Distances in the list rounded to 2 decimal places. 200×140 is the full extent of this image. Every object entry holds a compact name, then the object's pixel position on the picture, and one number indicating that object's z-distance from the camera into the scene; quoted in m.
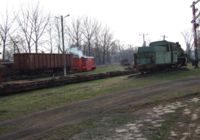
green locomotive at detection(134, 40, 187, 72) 30.73
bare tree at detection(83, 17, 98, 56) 100.81
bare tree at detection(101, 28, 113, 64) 112.88
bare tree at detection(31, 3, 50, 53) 70.00
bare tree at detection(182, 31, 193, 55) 131.56
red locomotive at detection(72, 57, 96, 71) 56.16
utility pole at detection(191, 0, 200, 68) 35.09
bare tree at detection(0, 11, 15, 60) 63.62
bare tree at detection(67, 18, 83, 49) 95.25
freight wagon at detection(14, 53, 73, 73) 44.03
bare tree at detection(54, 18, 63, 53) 76.77
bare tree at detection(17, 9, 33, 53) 69.26
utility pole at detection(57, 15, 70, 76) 45.82
